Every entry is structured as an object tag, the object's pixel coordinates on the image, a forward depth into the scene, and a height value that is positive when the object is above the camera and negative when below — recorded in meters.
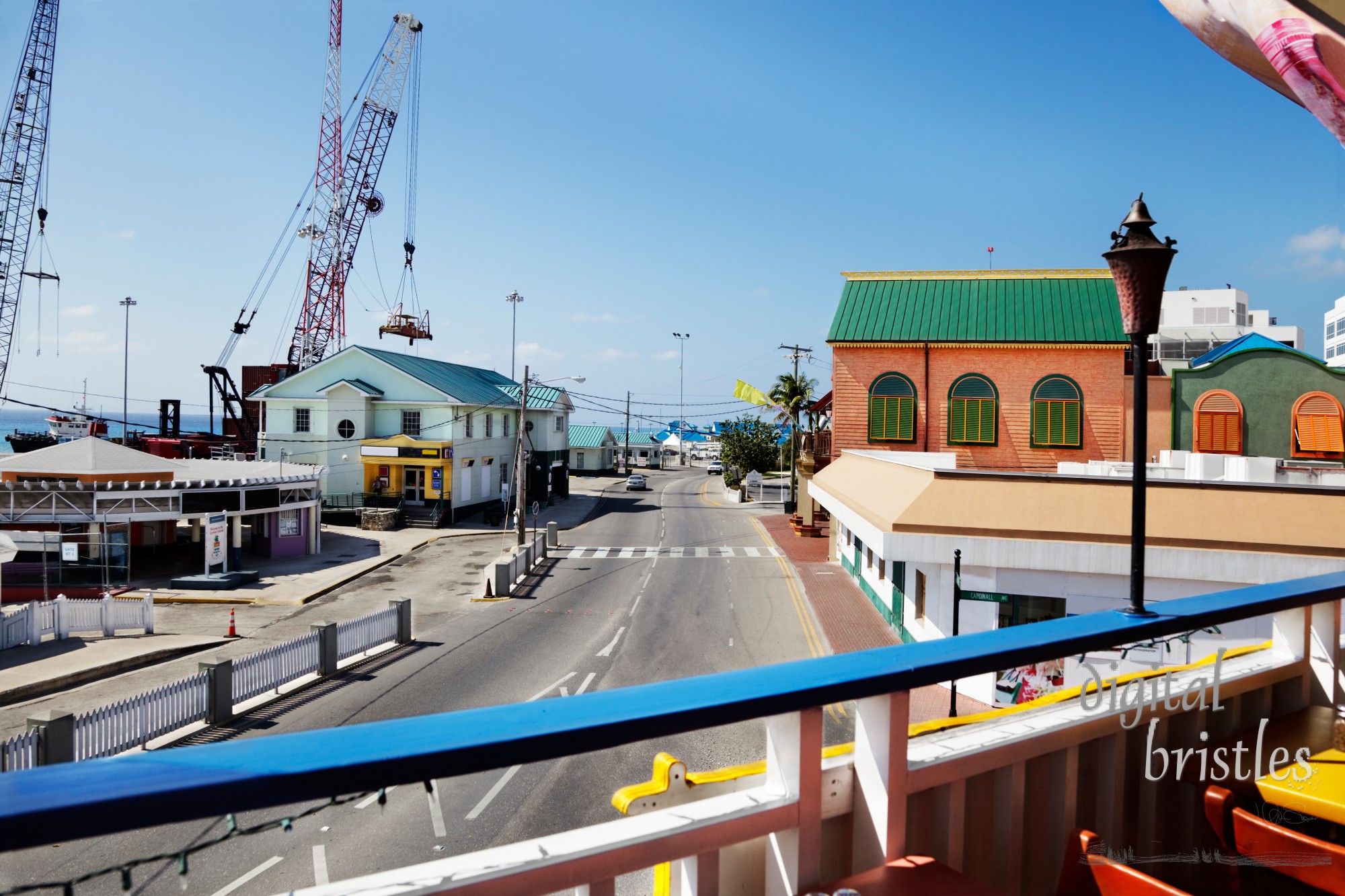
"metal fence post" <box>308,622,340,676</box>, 16.45 -4.14
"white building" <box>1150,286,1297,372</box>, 63.50 +12.47
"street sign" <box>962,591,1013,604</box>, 14.88 -2.71
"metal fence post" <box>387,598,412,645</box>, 19.34 -4.15
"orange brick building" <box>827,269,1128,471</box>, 23.95 +2.61
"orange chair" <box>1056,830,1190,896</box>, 2.35 -1.32
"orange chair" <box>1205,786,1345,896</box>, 2.66 -1.38
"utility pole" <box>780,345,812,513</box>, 48.25 -0.82
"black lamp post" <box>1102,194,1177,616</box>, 4.25 +0.95
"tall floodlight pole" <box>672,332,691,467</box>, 118.88 +0.26
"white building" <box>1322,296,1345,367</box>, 77.88 +12.70
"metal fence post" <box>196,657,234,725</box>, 13.42 -4.11
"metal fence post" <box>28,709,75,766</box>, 10.49 -3.85
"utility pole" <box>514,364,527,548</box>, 30.47 -1.47
